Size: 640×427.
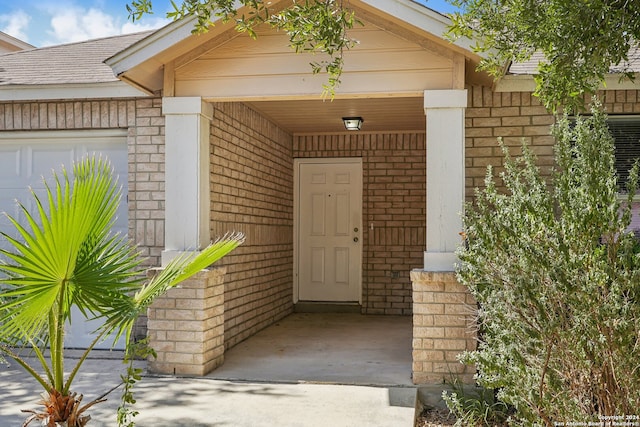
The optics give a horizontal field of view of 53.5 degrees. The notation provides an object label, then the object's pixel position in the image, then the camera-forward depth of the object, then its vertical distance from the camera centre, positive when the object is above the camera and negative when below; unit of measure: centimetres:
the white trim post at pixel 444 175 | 534 +39
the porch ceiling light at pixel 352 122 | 791 +123
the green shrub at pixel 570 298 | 361 -45
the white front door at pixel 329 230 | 958 -15
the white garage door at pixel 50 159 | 652 +63
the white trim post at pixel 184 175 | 574 +41
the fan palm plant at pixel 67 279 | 277 -27
